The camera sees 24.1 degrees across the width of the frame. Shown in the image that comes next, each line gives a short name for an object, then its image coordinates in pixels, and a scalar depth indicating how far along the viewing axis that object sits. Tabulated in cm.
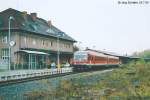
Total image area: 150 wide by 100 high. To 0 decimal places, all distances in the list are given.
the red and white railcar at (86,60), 5116
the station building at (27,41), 5366
